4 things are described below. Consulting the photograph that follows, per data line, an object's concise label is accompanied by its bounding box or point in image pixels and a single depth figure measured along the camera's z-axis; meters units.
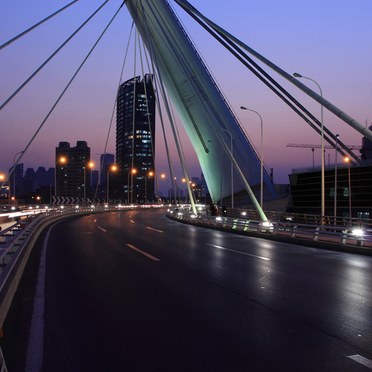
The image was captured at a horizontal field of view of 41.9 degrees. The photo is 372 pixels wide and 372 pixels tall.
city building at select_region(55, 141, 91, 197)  149.50
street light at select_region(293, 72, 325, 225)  26.76
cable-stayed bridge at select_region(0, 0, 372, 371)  5.43
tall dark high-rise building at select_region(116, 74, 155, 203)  116.78
